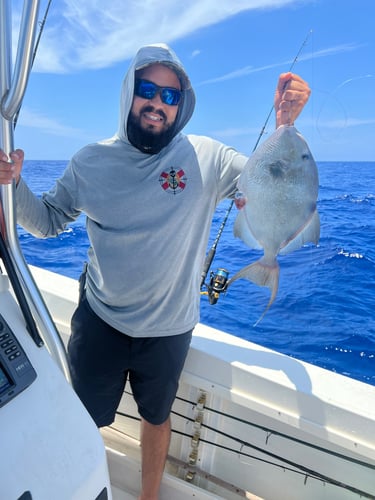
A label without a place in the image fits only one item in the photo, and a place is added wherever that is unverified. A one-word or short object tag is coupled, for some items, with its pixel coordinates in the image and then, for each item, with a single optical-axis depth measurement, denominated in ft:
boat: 3.22
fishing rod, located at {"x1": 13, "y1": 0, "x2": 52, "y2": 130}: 6.92
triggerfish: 3.56
